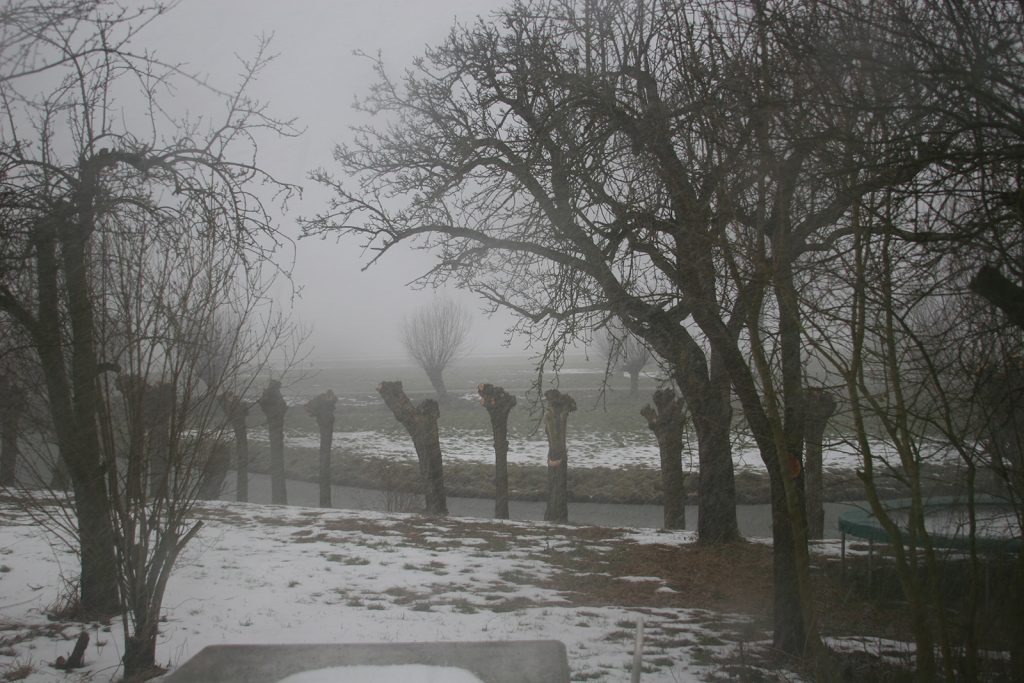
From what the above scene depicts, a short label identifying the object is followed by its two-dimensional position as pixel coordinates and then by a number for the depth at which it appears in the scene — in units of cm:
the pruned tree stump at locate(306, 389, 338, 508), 1173
